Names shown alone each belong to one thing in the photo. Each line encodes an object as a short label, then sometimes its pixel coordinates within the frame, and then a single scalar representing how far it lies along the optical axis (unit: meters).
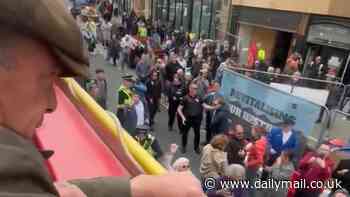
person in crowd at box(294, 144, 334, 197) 4.76
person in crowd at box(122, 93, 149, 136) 6.08
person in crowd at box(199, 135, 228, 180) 4.75
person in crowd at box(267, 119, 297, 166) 5.56
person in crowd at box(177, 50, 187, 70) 10.43
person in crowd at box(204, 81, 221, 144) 7.60
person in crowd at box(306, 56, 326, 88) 10.84
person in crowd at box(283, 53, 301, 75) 10.52
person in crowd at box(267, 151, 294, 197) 5.10
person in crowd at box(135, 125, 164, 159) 4.93
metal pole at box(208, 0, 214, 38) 18.02
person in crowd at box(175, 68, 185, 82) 8.55
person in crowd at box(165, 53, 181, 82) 9.74
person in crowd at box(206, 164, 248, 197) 4.47
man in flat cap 0.52
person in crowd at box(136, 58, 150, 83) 9.61
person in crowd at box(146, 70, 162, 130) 8.60
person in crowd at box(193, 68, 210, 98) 7.94
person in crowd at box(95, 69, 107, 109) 7.29
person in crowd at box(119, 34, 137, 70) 13.80
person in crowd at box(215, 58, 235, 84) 8.26
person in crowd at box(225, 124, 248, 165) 5.28
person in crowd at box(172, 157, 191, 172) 4.08
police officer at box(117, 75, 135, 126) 6.33
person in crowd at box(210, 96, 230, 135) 6.96
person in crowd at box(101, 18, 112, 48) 15.84
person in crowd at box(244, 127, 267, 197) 5.18
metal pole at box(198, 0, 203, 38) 18.75
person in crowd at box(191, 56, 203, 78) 10.44
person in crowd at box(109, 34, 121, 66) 14.55
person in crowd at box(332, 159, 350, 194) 4.85
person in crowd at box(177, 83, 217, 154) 7.38
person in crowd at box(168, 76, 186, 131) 8.30
